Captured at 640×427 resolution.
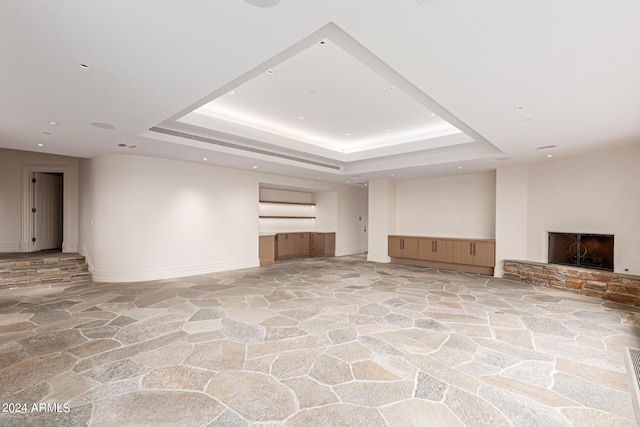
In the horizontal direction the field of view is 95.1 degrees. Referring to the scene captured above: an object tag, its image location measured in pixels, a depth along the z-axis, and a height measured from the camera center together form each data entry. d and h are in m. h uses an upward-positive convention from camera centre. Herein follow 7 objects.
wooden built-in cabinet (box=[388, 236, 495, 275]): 8.20 -1.23
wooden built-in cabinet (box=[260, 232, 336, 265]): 10.97 -1.30
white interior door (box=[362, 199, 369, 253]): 13.13 -0.57
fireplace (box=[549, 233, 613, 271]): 6.36 -0.83
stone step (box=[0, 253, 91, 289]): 6.46 -1.44
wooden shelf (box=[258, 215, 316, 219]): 10.74 -0.19
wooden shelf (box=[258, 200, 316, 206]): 10.63 +0.32
